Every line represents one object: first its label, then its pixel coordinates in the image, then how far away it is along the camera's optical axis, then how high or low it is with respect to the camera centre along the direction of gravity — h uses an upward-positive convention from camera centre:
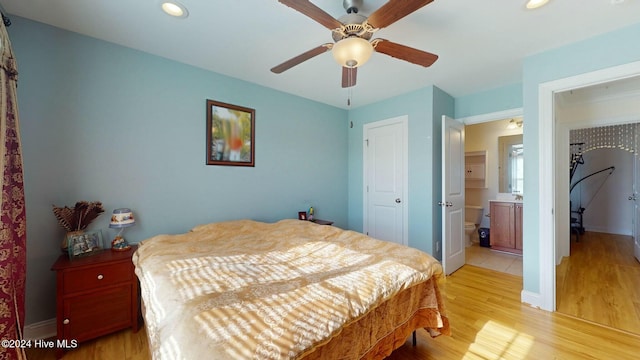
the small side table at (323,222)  3.54 -0.59
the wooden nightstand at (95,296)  1.77 -0.88
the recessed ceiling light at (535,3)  1.72 +1.25
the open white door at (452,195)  3.16 -0.19
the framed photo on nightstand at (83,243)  1.94 -0.50
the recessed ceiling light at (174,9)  1.76 +1.26
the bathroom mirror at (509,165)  4.83 +0.32
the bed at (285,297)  0.91 -0.55
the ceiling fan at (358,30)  1.37 +0.96
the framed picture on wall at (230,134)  2.81 +0.56
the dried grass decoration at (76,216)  1.96 -0.28
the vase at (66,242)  1.95 -0.49
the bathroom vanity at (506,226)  4.09 -0.76
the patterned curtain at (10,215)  1.40 -0.21
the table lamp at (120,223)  2.10 -0.35
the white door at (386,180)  3.53 +0.02
